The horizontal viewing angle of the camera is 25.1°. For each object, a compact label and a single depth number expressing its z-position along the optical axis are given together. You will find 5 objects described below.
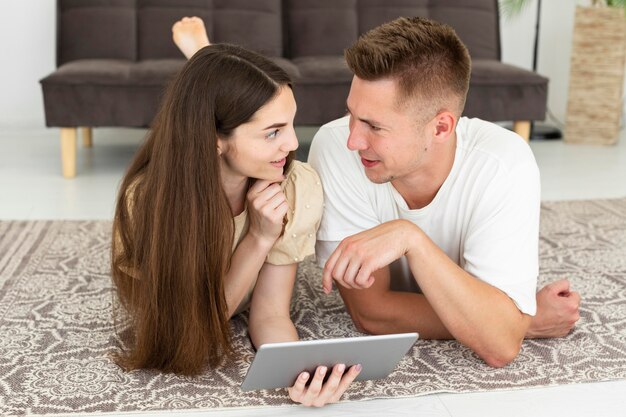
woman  2.38
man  2.35
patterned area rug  2.39
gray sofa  4.05
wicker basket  4.90
